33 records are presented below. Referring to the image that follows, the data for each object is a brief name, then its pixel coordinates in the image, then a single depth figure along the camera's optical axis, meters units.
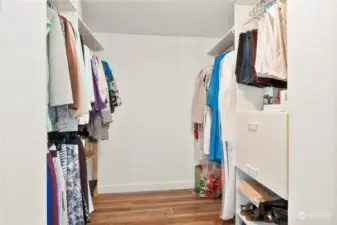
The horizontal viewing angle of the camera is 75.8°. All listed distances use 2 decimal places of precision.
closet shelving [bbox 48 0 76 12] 1.27
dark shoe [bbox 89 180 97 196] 2.23
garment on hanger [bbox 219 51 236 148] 1.65
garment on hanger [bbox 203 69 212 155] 1.92
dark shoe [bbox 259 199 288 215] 1.19
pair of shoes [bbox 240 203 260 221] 1.38
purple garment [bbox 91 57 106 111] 1.56
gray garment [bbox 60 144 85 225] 1.20
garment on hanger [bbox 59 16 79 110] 1.08
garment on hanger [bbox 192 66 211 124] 2.24
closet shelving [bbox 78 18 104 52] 1.66
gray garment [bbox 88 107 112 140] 1.77
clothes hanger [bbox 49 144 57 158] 1.06
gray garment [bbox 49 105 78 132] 1.11
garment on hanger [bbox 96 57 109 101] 1.72
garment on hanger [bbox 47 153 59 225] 0.97
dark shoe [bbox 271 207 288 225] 1.11
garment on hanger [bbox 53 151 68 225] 1.07
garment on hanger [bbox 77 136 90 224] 1.34
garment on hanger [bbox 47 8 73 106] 0.98
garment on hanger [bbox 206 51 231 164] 1.82
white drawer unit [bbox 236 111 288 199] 1.02
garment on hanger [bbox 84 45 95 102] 1.45
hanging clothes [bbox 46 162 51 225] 0.96
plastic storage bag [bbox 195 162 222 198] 2.36
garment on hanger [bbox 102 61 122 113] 2.03
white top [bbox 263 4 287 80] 1.17
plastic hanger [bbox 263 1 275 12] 1.30
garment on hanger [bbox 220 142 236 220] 1.69
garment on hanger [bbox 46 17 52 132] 0.99
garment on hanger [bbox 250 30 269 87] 1.41
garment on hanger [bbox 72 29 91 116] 1.10
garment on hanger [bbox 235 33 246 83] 1.52
